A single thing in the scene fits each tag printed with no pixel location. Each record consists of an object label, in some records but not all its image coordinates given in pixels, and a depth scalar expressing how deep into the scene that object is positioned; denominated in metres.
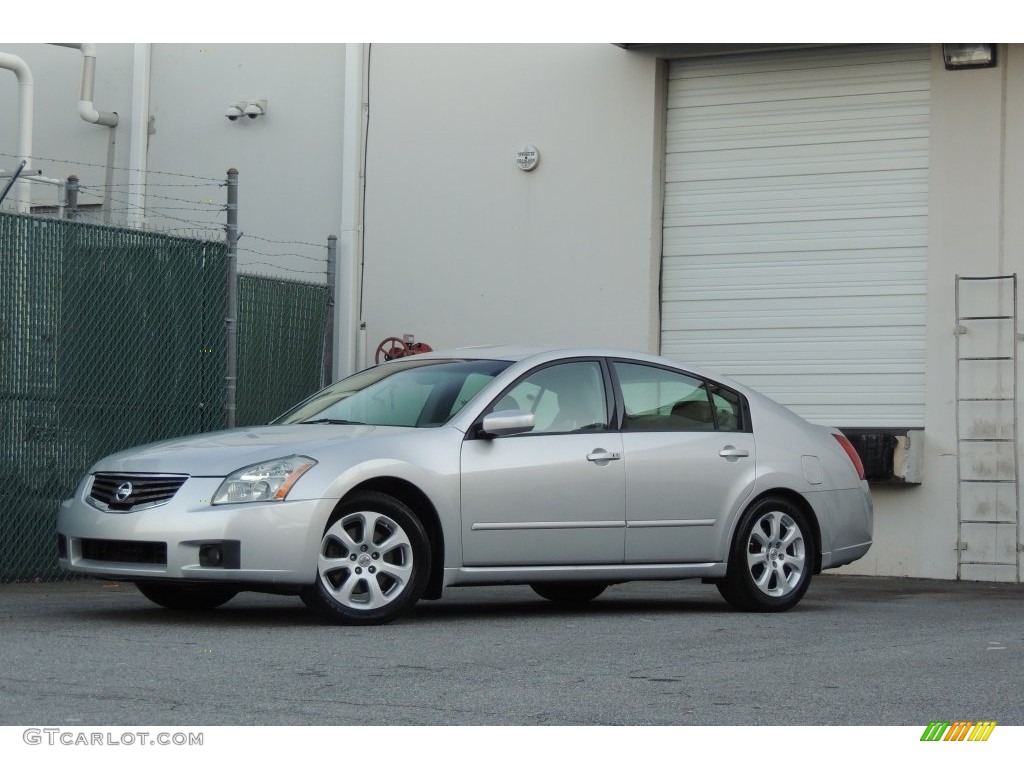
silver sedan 8.25
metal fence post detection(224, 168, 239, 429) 13.20
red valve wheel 16.12
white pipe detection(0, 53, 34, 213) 17.14
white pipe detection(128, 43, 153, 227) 18.16
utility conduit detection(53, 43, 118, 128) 17.97
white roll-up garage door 14.53
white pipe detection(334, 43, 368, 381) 16.50
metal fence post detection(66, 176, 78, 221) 13.23
